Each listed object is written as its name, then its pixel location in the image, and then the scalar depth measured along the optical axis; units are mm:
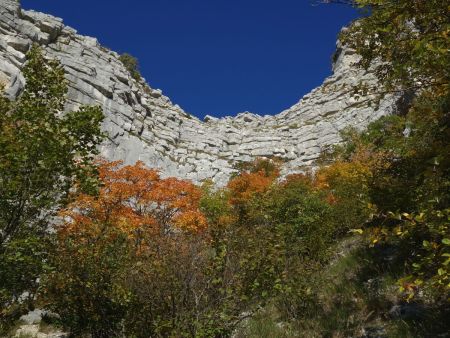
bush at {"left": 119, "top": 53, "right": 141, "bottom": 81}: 85212
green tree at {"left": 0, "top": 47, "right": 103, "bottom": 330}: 7414
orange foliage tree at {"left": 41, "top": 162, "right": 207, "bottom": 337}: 9273
